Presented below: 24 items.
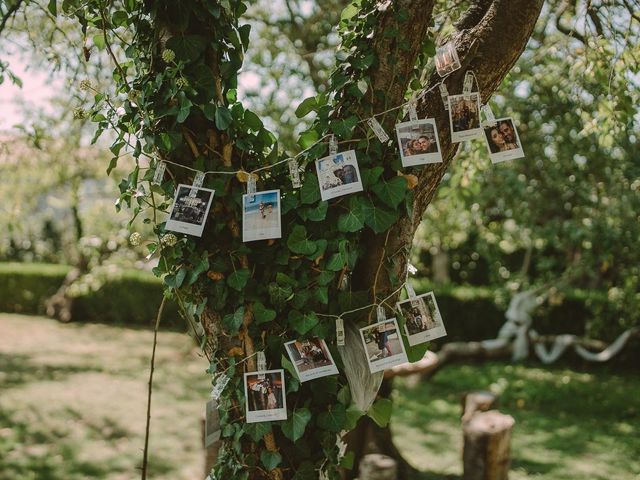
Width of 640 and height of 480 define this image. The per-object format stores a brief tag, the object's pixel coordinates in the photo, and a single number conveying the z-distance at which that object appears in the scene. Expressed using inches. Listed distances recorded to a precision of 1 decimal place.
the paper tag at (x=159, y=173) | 74.5
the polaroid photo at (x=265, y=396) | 76.1
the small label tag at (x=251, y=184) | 75.0
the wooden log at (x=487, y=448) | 158.6
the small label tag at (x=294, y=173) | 75.9
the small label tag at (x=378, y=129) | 73.9
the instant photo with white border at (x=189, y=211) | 72.6
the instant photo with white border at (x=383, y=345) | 75.4
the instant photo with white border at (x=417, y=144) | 72.7
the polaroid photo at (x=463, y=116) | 74.5
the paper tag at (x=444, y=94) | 74.5
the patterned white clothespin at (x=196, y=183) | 73.4
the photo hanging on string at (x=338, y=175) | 72.5
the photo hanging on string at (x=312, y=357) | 74.9
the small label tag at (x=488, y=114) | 75.4
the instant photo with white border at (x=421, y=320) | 78.0
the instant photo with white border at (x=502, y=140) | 77.5
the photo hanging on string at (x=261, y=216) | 74.0
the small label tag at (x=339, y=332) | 75.5
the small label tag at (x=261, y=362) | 76.5
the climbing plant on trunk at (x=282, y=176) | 73.2
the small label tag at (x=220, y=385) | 78.6
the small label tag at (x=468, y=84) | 74.9
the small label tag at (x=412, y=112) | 74.5
